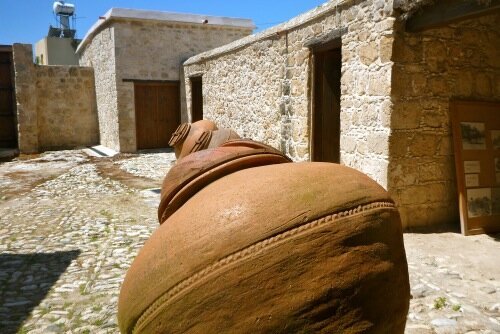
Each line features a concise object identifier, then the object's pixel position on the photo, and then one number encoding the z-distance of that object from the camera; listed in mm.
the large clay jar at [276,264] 1358
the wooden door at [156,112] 13797
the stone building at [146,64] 13086
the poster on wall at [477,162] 4668
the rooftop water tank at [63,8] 28128
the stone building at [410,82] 4473
